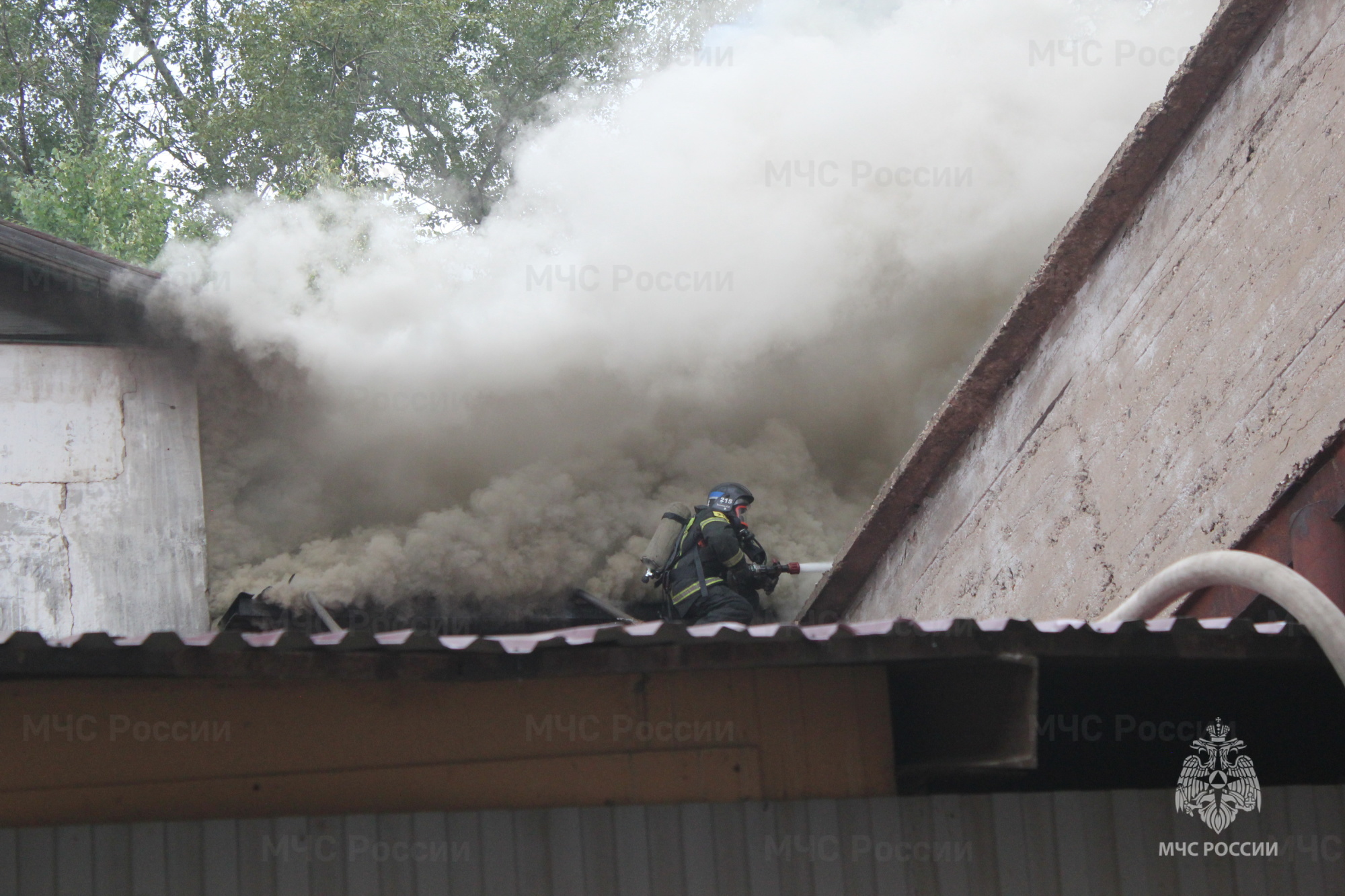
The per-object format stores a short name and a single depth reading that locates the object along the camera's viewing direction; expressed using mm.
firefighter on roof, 15625
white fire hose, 6949
